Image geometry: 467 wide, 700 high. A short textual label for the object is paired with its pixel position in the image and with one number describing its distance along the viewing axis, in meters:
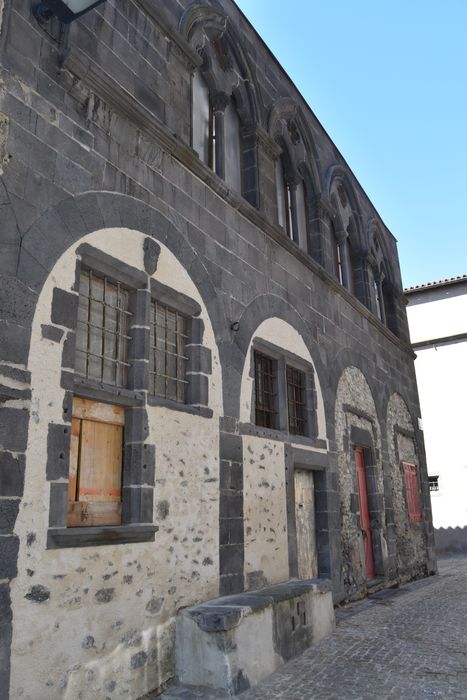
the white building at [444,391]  17.28
